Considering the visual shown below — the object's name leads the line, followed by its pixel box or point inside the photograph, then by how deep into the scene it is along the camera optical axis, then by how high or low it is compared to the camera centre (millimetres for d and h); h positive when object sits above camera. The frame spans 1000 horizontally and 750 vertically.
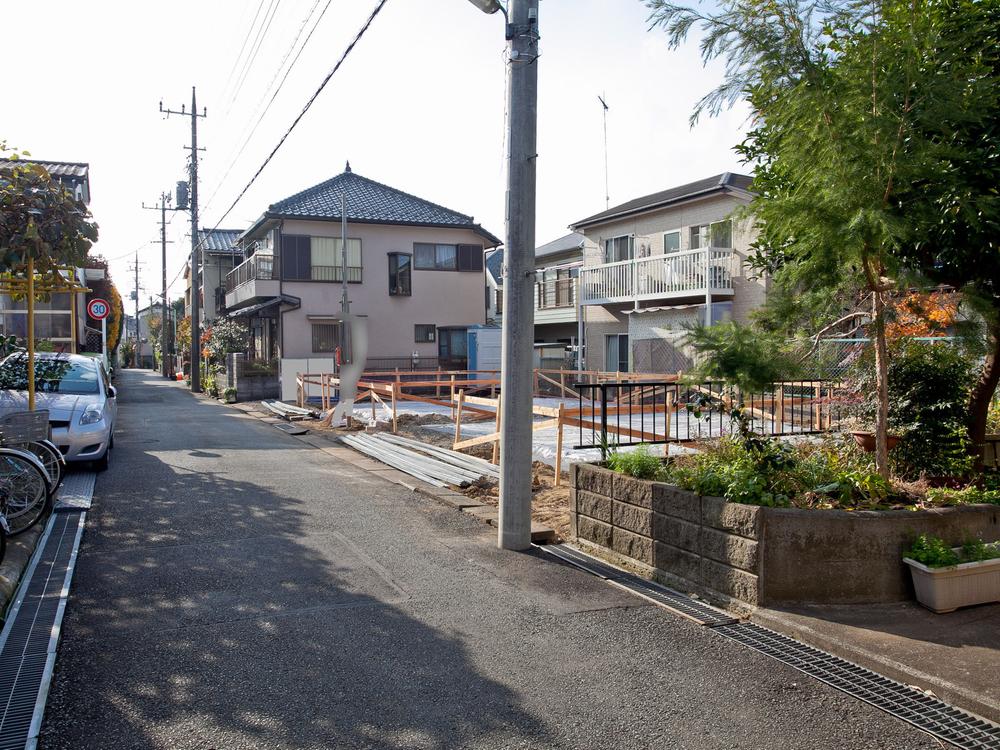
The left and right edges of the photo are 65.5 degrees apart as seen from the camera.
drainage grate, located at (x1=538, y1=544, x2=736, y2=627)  5102 -1649
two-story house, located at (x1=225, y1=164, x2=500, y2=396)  29250 +3518
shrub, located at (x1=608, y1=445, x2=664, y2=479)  6391 -847
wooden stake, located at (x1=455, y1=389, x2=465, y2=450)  12547 -919
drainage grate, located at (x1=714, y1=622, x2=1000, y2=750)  3605 -1705
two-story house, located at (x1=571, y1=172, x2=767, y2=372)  19484 +2396
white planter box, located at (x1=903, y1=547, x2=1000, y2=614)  4906 -1424
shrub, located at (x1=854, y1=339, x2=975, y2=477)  6578 -396
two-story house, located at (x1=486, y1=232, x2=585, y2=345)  27250 +2601
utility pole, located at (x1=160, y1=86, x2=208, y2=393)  32500 +4249
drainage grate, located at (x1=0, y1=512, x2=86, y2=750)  3613 -1619
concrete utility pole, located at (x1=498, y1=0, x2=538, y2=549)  6746 +700
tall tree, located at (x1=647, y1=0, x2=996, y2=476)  5254 +1670
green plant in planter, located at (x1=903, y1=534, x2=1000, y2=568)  4961 -1230
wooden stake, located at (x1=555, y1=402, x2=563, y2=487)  9077 -1064
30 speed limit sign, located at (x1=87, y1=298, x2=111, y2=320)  24297 +1721
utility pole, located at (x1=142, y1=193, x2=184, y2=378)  50784 +9068
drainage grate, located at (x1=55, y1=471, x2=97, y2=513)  8324 -1501
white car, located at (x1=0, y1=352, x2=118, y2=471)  10109 -540
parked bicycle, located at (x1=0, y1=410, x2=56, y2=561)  6789 -1086
